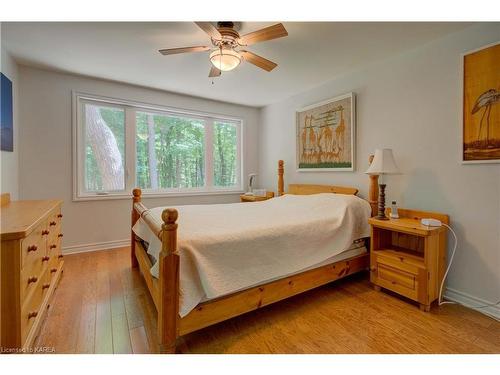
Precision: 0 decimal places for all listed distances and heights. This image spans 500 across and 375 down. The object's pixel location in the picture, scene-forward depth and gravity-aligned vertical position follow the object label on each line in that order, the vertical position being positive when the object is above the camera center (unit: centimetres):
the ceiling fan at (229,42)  165 +108
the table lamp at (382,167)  214 +15
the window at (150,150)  321 +51
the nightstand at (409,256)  186 -64
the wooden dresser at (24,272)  119 -53
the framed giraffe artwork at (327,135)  286 +65
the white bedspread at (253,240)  141 -42
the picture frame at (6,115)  223 +67
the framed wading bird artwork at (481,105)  179 +62
